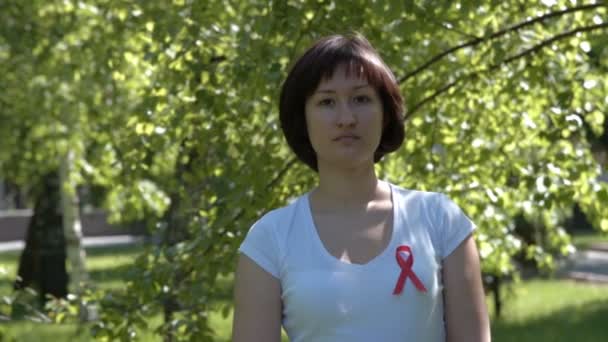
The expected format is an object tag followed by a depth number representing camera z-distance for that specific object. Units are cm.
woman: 436
